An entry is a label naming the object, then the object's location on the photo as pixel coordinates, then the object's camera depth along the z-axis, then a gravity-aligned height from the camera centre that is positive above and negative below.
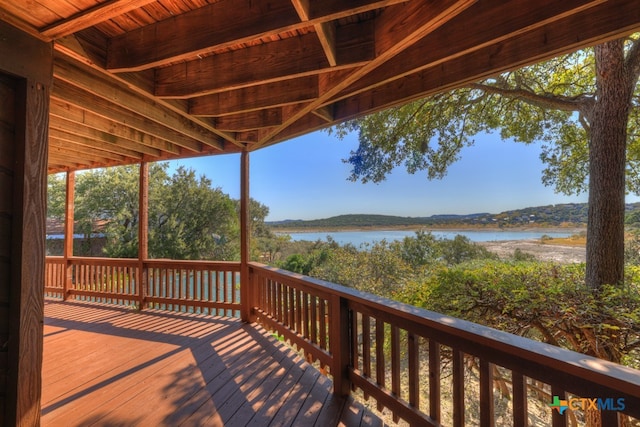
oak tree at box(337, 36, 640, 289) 3.69 +1.84
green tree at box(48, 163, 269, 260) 12.76 +0.57
